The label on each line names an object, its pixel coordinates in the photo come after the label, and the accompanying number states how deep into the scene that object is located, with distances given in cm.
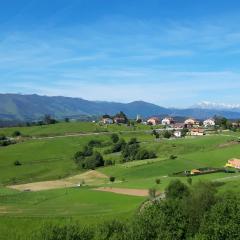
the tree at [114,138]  17775
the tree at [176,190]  7738
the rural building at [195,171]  11404
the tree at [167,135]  19225
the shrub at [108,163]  14554
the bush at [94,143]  17745
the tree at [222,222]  4803
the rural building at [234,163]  12174
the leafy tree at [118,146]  16360
